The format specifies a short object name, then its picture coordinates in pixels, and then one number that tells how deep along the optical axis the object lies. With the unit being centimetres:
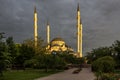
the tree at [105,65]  1971
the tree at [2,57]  1508
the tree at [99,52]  3341
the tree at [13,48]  3148
